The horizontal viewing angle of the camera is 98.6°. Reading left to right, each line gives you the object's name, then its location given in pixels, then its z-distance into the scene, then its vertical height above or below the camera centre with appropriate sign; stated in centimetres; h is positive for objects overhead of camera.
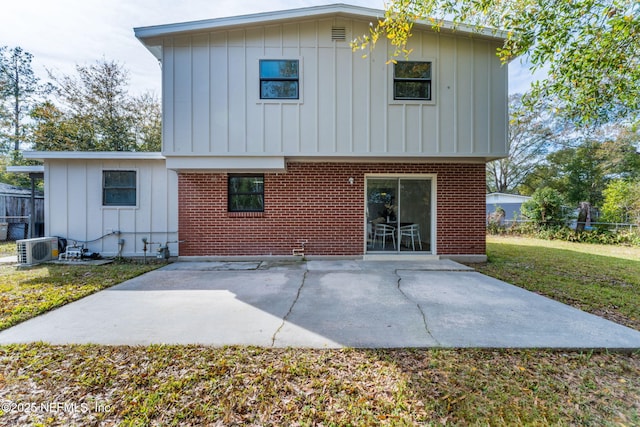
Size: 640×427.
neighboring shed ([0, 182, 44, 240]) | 1227 +14
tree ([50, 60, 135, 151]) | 1650 +681
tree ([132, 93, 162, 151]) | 1802 +586
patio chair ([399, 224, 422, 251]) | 792 -58
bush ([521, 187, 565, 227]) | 1385 +25
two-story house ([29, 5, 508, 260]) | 689 +161
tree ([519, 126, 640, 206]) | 2025 +399
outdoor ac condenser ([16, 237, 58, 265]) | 673 -96
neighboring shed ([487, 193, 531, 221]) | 2123 +92
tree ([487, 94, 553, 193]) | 2645 +592
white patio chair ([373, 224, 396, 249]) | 793 -56
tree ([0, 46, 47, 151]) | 1923 +875
